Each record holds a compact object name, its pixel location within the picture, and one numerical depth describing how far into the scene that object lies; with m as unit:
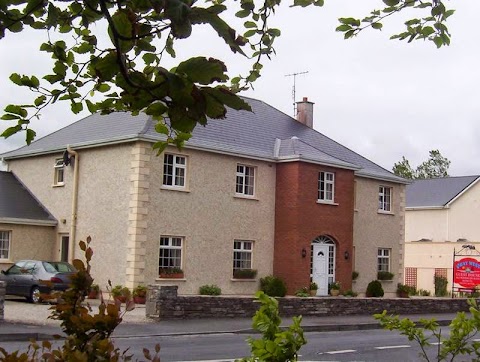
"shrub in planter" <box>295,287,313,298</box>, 29.25
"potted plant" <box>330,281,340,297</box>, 31.16
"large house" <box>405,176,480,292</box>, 45.95
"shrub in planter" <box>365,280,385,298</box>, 32.97
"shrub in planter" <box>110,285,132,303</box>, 24.72
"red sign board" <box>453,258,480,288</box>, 35.81
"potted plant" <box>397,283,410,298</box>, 35.41
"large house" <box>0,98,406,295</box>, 27.48
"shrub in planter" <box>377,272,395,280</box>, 35.12
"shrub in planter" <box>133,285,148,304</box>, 26.14
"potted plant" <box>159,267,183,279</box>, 27.38
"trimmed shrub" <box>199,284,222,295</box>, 28.05
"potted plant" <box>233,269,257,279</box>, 29.55
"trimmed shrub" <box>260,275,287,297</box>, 28.98
